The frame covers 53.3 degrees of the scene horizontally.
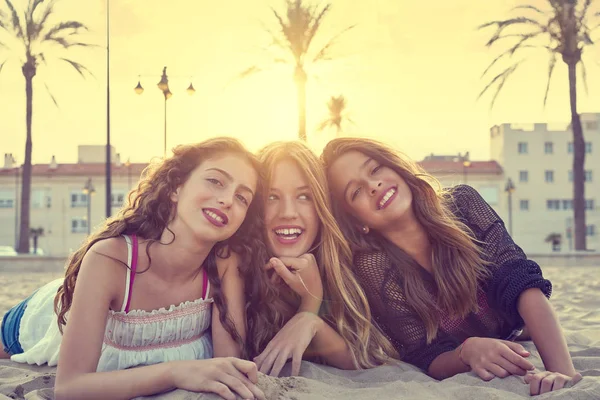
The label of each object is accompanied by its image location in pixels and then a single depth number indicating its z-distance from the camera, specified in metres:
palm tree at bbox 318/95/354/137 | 36.66
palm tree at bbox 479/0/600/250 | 22.11
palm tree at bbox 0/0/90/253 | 24.08
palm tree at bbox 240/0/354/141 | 21.86
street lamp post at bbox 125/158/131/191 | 48.89
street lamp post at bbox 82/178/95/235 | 42.46
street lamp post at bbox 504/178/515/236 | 48.96
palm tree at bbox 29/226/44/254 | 49.62
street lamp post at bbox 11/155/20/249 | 50.10
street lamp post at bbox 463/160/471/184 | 48.84
